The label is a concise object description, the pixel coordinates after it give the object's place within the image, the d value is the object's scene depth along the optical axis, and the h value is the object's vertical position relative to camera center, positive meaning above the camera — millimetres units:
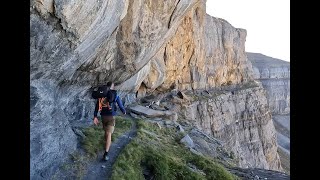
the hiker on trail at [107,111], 8330 -833
